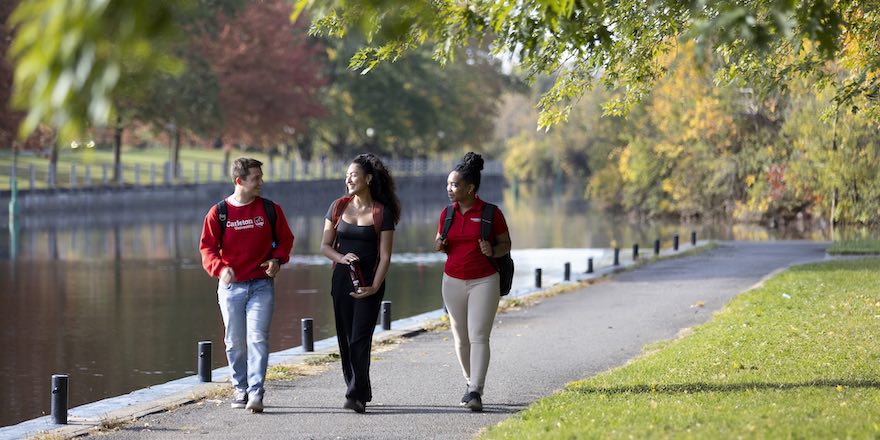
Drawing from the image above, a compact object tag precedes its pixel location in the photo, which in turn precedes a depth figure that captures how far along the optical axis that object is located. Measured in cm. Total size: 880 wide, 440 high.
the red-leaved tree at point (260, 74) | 6681
